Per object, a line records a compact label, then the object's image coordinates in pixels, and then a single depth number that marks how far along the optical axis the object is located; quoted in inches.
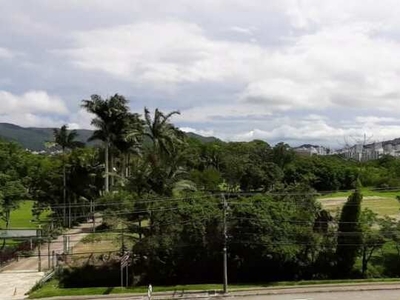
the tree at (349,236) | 1667.1
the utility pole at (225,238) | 1441.9
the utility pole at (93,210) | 2083.4
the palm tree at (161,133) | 2204.7
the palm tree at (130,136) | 2341.3
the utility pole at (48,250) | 1692.9
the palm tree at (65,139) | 3344.0
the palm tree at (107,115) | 2385.6
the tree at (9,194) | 1813.5
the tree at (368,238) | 1674.5
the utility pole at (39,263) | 1637.6
